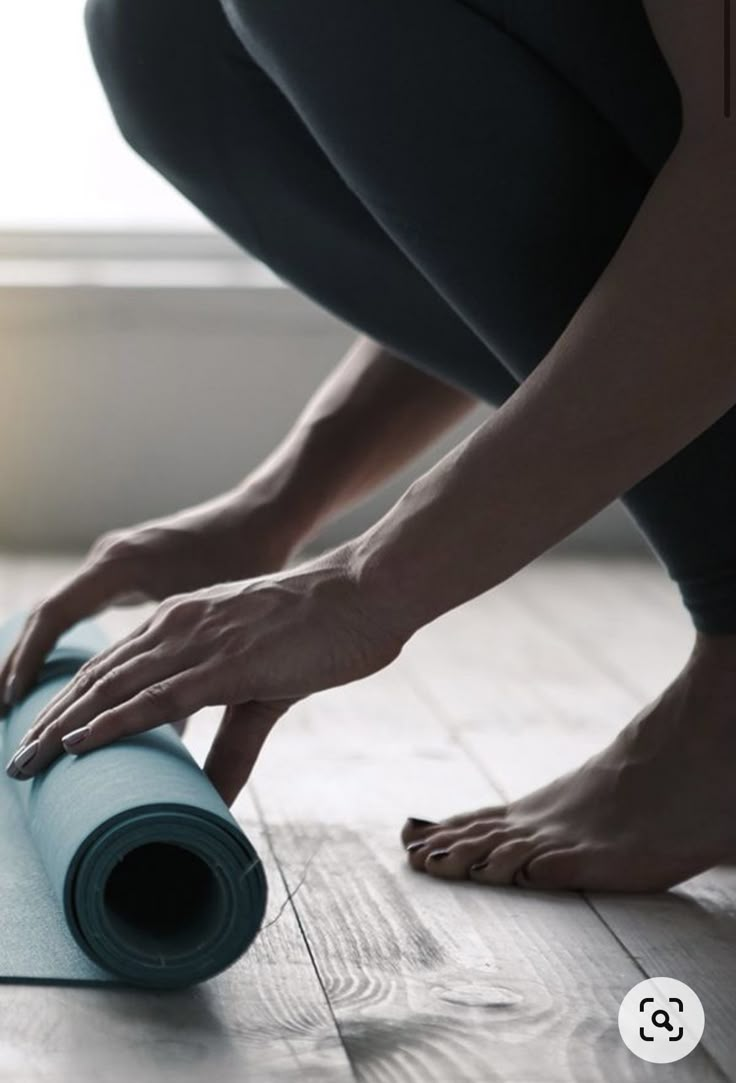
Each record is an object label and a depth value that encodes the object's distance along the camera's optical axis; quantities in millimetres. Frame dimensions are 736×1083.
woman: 1216
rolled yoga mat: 1199
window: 3293
